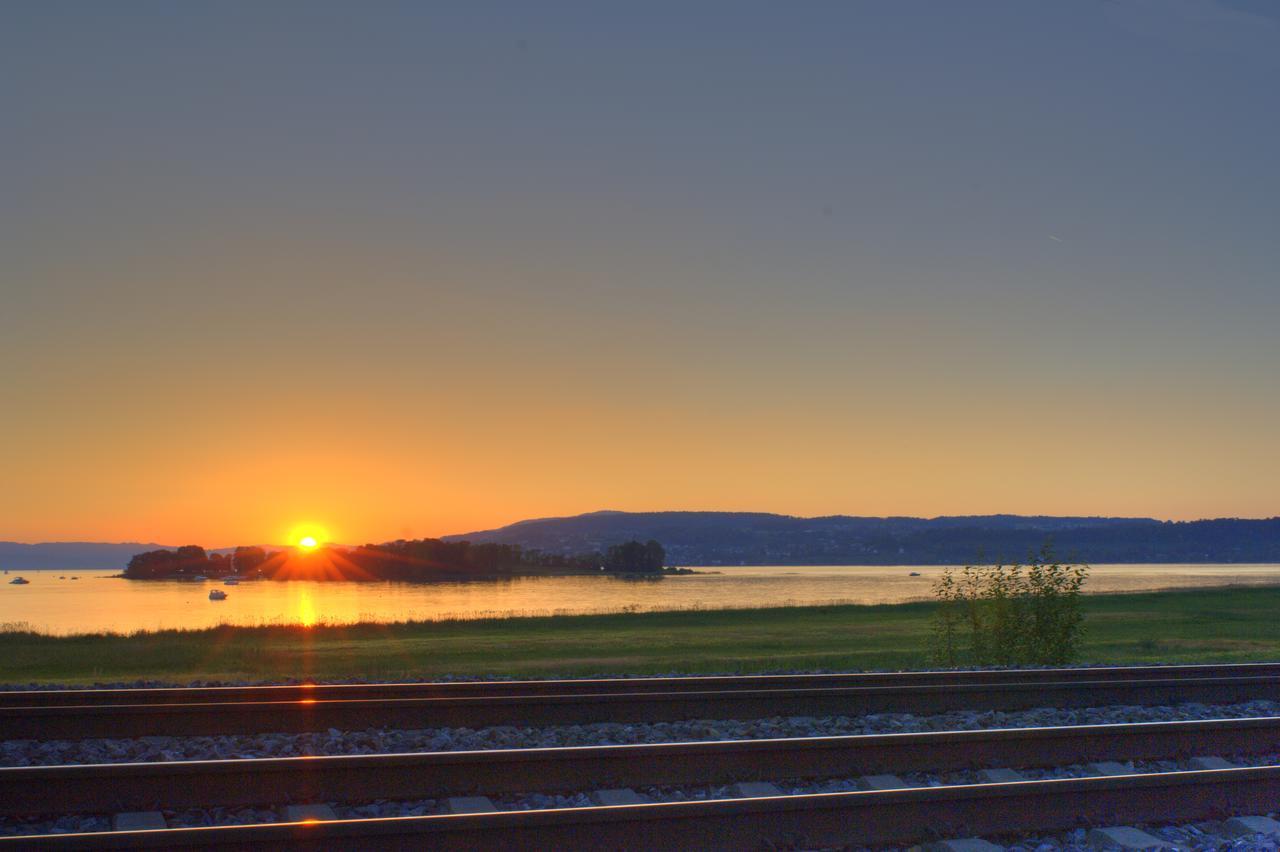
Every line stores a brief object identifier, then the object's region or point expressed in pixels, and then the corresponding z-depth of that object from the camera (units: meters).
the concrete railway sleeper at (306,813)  7.90
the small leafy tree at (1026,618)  21.66
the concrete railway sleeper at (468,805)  8.25
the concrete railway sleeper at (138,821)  7.73
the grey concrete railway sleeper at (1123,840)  7.61
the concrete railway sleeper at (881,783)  9.23
